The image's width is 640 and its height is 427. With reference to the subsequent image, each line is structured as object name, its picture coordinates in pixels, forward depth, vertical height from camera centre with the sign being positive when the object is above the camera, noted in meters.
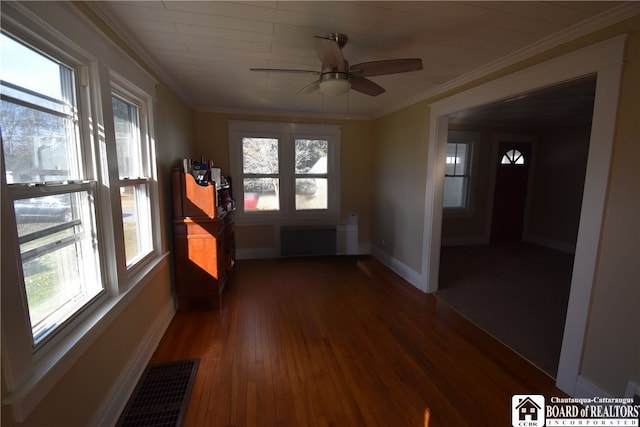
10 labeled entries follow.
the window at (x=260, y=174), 4.45 +0.01
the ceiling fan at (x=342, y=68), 1.78 +0.71
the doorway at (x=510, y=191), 5.57 -0.27
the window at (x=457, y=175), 5.37 +0.03
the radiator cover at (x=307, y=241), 4.64 -1.08
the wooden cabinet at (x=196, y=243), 2.79 -0.69
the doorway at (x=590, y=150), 1.60 +0.16
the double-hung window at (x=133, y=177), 2.09 -0.03
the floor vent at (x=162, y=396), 1.65 -1.42
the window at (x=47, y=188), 1.13 -0.07
